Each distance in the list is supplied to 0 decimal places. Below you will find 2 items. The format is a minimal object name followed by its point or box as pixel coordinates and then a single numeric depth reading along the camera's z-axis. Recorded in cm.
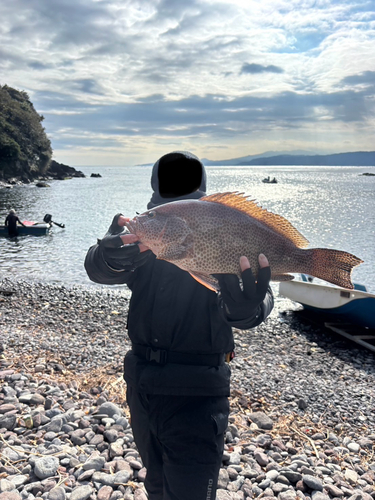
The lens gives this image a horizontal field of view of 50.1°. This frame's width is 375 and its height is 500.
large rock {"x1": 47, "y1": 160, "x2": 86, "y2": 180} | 15780
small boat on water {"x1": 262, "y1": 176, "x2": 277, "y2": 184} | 18994
